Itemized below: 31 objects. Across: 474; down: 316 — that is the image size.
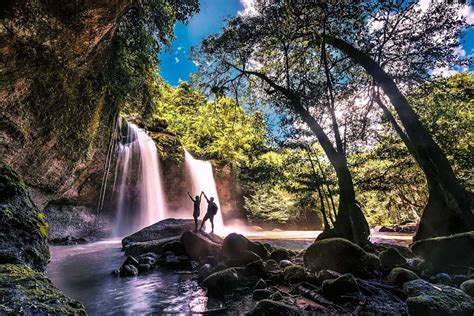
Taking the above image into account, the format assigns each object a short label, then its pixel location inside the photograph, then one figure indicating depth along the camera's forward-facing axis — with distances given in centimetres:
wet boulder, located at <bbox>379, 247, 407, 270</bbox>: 574
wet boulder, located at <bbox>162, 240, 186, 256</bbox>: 931
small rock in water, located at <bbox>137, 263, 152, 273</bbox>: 727
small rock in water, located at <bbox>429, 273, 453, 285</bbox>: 424
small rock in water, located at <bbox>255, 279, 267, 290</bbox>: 486
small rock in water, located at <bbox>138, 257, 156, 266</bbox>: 774
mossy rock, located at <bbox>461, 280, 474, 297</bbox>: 345
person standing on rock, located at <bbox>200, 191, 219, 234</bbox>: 1138
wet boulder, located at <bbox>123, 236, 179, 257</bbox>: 971
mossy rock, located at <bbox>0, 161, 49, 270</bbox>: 307
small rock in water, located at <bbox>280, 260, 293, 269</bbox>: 636
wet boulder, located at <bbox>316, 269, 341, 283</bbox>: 464
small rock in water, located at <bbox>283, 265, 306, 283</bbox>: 507
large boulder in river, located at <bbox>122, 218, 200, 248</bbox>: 1270
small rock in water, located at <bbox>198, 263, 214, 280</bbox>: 609
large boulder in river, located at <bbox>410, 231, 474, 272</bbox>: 475
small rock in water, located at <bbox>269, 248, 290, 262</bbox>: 739
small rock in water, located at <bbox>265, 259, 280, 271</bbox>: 613
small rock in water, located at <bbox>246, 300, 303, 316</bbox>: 341
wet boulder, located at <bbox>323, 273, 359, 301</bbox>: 407
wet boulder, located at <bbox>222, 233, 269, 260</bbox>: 706
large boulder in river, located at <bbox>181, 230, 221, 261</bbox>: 857
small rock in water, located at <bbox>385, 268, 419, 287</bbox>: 445
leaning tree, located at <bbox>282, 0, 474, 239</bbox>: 649
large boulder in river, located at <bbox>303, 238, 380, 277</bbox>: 522
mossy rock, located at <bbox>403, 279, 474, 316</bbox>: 286
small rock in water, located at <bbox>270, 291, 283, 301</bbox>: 414
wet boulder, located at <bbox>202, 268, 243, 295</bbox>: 499
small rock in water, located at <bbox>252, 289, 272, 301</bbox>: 441
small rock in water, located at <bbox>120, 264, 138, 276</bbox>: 675
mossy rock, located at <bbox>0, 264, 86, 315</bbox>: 203
